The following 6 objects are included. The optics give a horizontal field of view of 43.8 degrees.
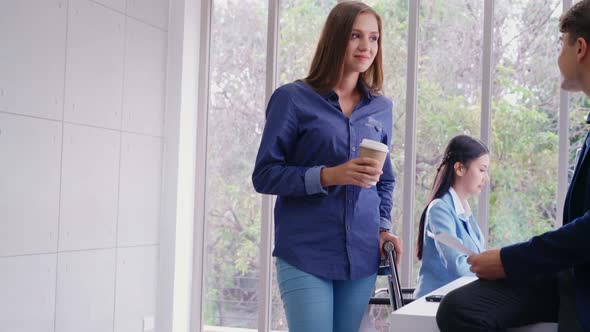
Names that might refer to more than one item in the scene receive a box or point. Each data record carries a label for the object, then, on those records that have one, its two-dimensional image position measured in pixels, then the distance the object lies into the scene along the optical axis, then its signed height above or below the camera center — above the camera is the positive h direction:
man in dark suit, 1.42 -0.19
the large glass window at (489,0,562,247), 3.99 +0.37
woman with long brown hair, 1.99 +0.00
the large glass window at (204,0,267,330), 4.61 +0.12
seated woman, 2.78 -0.12
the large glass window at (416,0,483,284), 4.16 +0.60
